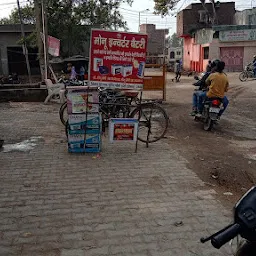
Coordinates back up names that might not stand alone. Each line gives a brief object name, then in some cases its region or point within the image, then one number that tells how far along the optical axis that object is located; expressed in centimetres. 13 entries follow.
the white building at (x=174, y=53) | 4952
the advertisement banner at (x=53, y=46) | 1623
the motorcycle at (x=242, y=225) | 171
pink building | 3731
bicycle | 673
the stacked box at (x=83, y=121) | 609
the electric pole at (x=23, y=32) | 2012
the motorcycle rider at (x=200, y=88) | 911
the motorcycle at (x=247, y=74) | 2278
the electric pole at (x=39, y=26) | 1588
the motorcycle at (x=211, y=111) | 826
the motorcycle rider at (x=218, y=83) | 830
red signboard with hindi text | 593
